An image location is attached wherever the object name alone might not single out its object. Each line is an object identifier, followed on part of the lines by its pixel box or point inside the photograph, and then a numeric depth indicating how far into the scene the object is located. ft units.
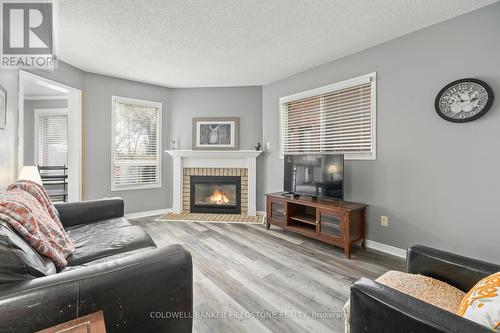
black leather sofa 2.72
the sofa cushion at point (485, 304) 2.37
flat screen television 9.21
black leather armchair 2.39
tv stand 8.41
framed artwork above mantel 14.43
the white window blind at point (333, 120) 9.38
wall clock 6.64
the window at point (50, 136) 16.05
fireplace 14.43
